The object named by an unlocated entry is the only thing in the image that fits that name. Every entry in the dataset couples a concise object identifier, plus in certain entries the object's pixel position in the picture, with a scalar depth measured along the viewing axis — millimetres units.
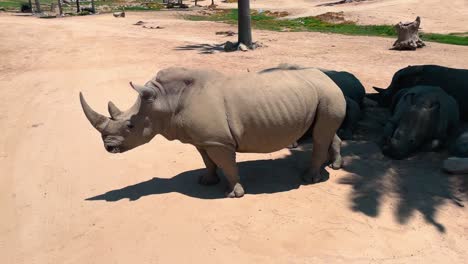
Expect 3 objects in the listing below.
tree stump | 16922
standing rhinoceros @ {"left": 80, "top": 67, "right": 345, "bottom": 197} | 5340
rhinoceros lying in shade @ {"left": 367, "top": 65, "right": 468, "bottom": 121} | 8617
